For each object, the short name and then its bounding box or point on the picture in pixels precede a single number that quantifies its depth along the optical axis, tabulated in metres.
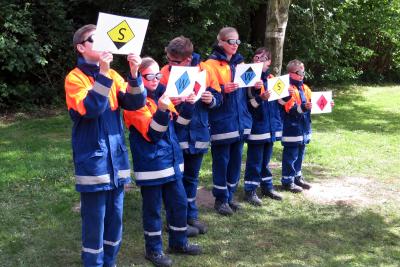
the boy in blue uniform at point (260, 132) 6.04
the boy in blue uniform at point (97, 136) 3.49
